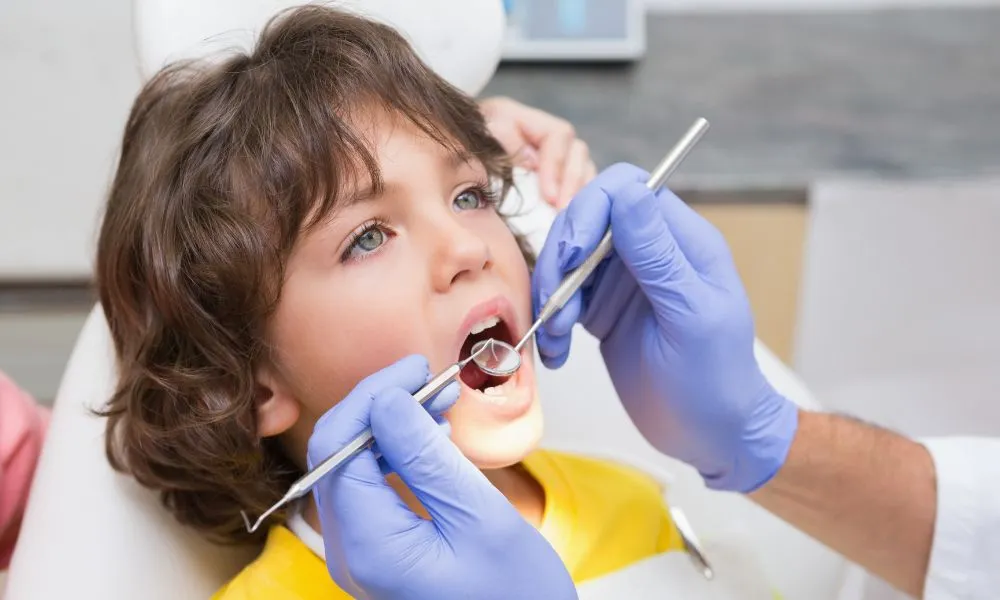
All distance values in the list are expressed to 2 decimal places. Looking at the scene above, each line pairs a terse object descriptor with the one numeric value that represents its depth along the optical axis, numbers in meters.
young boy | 1.00
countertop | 1.95
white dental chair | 1.11
